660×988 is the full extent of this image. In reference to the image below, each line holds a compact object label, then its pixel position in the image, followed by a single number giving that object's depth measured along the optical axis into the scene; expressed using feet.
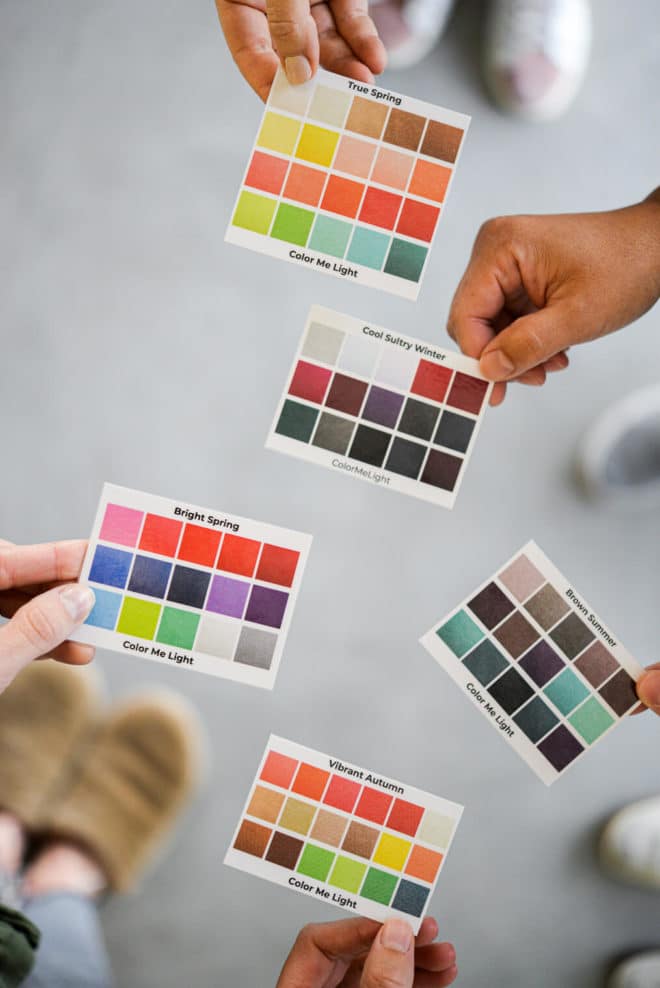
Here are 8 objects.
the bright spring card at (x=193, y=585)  2.87
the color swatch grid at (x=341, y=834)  2.91
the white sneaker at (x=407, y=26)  3.33
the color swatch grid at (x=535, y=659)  2.94
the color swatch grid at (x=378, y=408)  2.92
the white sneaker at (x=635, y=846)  3.25
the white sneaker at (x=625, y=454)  3.28
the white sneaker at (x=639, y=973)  3.23
